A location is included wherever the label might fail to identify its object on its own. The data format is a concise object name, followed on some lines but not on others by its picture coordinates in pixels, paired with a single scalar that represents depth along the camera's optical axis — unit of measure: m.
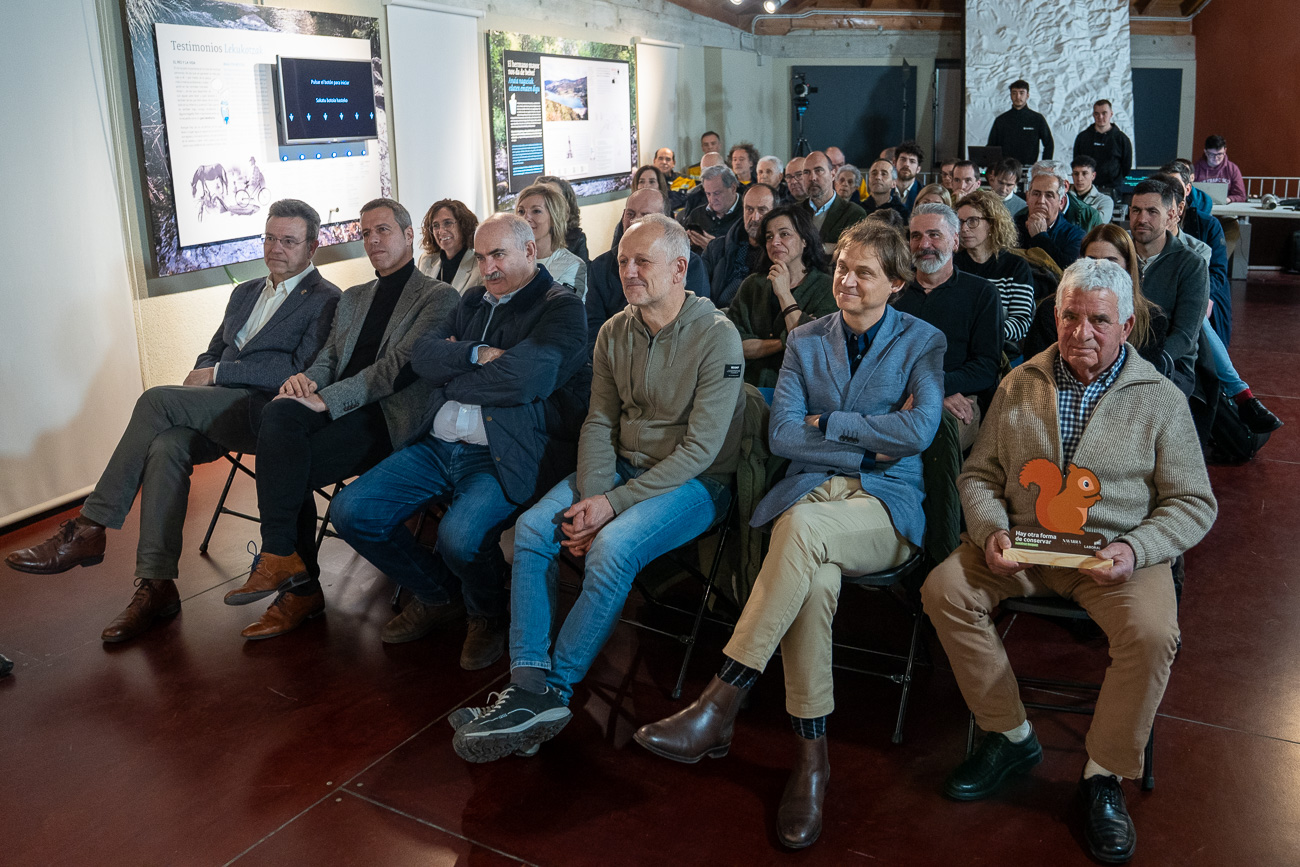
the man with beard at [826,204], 5.86
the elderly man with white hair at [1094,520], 2.17
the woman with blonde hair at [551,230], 4.24
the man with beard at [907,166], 8.24
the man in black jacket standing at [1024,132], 11.59
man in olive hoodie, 2.54
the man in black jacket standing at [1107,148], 10.24
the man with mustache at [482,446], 2.99
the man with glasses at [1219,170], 10.19
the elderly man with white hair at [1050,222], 5.00
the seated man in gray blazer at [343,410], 3.16
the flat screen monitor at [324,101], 5.52
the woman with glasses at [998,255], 3.84
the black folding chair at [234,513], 3.51
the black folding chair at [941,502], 2.68
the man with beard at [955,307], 3.28
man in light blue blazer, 2.35
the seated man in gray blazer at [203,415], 3.26
